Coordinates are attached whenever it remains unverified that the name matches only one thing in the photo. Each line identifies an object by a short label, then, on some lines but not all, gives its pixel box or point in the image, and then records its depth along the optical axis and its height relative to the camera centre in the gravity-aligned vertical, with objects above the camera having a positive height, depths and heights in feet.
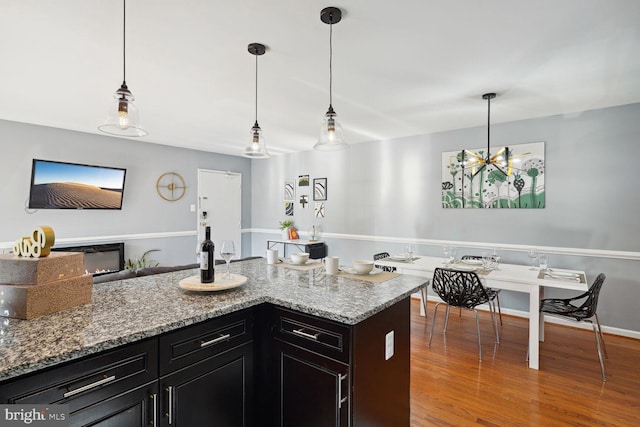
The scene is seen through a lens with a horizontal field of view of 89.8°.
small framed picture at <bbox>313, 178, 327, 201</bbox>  19.24 +1.40
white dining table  9.04 -1.97
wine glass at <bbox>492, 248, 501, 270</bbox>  10.99 -1.53
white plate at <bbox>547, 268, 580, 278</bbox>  9.63 -1.80
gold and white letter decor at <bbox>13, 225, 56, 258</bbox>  4.21 -0.47
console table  18.30 -2.01
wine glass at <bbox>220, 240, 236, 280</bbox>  6.01 -0.74
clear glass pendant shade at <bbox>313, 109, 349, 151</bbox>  7.55 +1.89
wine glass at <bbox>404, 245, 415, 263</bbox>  12.69 -1.54
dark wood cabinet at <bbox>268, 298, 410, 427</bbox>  4.63 -2.48
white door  20.24 +0.42
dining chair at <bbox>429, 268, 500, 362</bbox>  9.62 -2.29
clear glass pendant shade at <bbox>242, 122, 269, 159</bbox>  8.61 +1.78
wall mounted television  13.93 +1.06
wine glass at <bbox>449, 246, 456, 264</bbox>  11.85 -1.49
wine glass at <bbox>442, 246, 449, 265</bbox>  11.86 -1.41
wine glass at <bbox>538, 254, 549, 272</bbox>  10.42 -1.53
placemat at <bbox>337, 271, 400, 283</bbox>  6.53 -1.35
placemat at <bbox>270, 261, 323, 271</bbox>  7.71 -1.34
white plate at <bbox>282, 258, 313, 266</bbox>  8.10 -1.30
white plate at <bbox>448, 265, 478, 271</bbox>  10.72 -1.82
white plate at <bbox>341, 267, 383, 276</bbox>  6.99 -1.32
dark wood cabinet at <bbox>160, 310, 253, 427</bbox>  4.30 -2.40
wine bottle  5.69 -0.90
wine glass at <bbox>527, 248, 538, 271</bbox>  10.49 -1.27
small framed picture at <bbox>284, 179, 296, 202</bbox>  20.79 +1.41
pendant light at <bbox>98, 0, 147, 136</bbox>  5.94 +1.81
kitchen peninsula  3.46 -1.90
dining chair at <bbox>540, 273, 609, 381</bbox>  8.79 -2.73
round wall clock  18.29 +1.38
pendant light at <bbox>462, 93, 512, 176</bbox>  12.46 +2.19
